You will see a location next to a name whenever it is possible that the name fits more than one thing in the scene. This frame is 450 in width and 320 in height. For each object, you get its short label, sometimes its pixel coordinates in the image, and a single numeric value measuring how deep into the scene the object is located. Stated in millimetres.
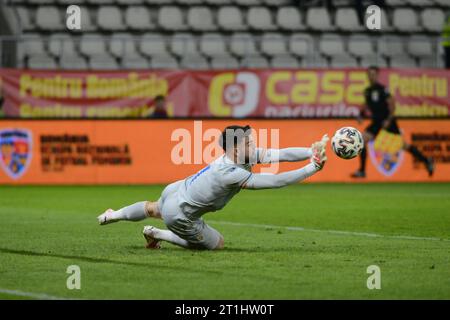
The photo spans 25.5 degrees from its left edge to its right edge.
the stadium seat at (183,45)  24125
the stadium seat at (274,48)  25688
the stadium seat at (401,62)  26406
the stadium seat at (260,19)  27156
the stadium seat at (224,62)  25156
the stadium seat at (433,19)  28619
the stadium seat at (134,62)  24547
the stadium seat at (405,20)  28481
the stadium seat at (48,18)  25703
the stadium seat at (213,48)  25031
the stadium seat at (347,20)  27766
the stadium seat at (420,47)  24873
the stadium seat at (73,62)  23938
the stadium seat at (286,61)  25766
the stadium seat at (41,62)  23906
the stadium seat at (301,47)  25109
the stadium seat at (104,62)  24516
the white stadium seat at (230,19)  26844
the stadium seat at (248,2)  27672
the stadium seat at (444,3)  29391
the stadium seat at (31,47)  23720
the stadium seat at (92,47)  24547
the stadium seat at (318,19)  27578
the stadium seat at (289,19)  27359
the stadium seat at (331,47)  25702
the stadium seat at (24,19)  25547
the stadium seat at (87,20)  25752
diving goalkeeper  9633
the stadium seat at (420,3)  29141
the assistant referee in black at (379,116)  22188
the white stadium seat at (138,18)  26250
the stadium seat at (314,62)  25016
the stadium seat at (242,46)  24156
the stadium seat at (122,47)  24438
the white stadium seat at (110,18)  26078
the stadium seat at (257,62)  25109
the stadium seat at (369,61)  26094
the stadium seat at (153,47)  24797
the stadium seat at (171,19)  26406
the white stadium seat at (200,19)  26609
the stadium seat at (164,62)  24875
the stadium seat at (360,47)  25328
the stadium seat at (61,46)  23547
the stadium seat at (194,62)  24578
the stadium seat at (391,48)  26433
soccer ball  10141
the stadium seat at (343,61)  26125
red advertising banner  22844
